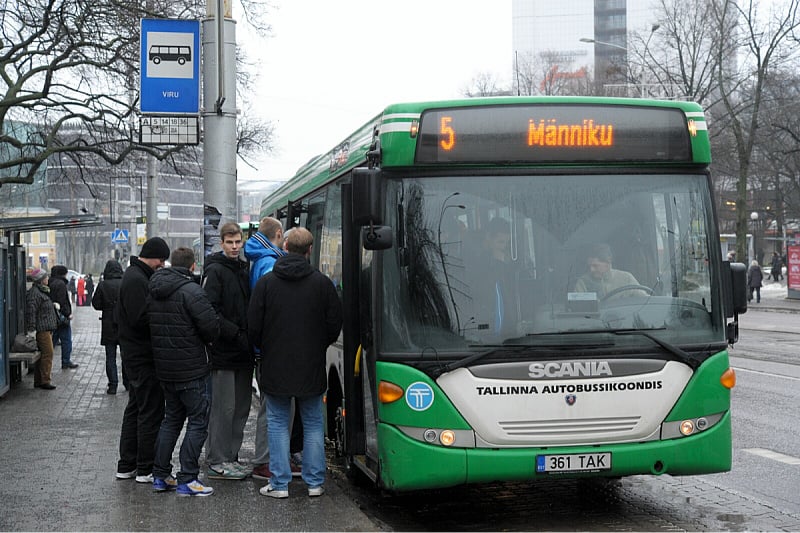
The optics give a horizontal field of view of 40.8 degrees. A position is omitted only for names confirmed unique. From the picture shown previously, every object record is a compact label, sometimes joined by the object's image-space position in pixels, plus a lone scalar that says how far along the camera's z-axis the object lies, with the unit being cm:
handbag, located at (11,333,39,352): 1541
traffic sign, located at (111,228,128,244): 4288
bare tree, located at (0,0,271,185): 2102
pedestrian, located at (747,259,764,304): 3997
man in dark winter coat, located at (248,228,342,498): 739
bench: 1507
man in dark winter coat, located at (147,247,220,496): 757
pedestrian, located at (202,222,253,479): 796
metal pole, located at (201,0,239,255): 1106
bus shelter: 1442
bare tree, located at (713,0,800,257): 4144
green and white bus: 661
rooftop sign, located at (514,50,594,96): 6000
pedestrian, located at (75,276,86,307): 5193
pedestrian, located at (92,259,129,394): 1470
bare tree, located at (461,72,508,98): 5871
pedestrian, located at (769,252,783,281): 5694
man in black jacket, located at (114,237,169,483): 816
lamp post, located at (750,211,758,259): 6284
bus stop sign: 1121
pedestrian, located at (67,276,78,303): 5394
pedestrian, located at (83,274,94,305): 5098
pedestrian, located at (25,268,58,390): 1529
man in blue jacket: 823
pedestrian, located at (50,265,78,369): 1698
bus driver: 677
